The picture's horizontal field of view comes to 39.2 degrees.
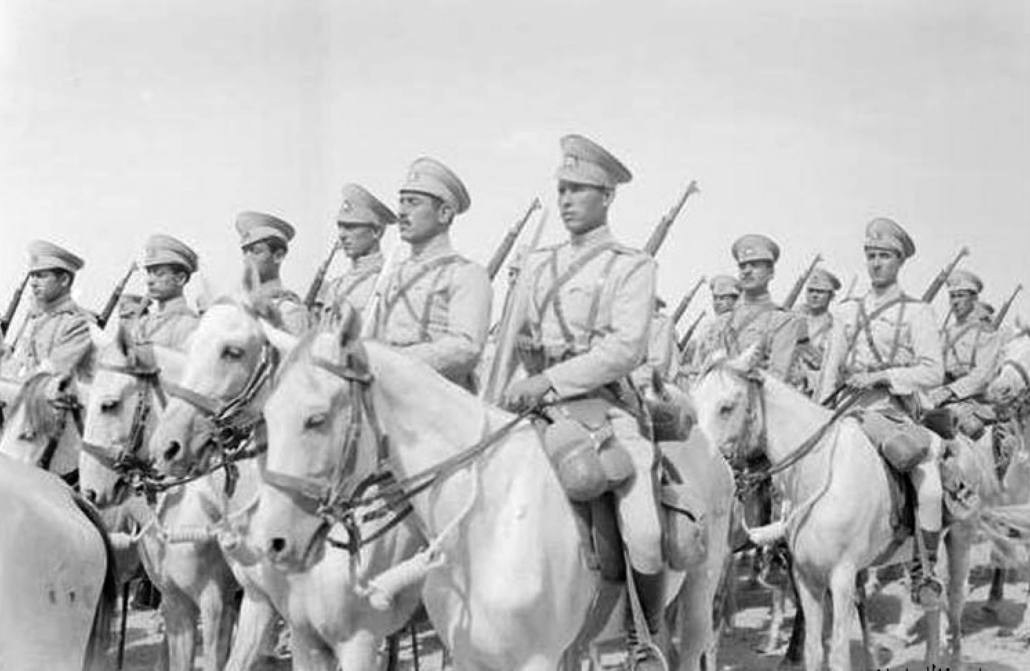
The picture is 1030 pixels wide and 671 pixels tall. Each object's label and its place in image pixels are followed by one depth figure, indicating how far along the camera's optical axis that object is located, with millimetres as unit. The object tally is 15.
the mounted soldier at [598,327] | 5402
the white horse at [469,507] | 4887
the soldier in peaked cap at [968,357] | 10570
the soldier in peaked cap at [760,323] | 9891
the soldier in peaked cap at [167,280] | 8336
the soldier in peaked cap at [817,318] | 11344
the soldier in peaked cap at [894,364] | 8734
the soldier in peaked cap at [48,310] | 8586
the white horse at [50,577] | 4984
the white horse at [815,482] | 8281
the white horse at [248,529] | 5781
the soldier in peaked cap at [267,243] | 8305
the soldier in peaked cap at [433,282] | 6438
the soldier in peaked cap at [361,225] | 8078
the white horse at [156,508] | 6730
